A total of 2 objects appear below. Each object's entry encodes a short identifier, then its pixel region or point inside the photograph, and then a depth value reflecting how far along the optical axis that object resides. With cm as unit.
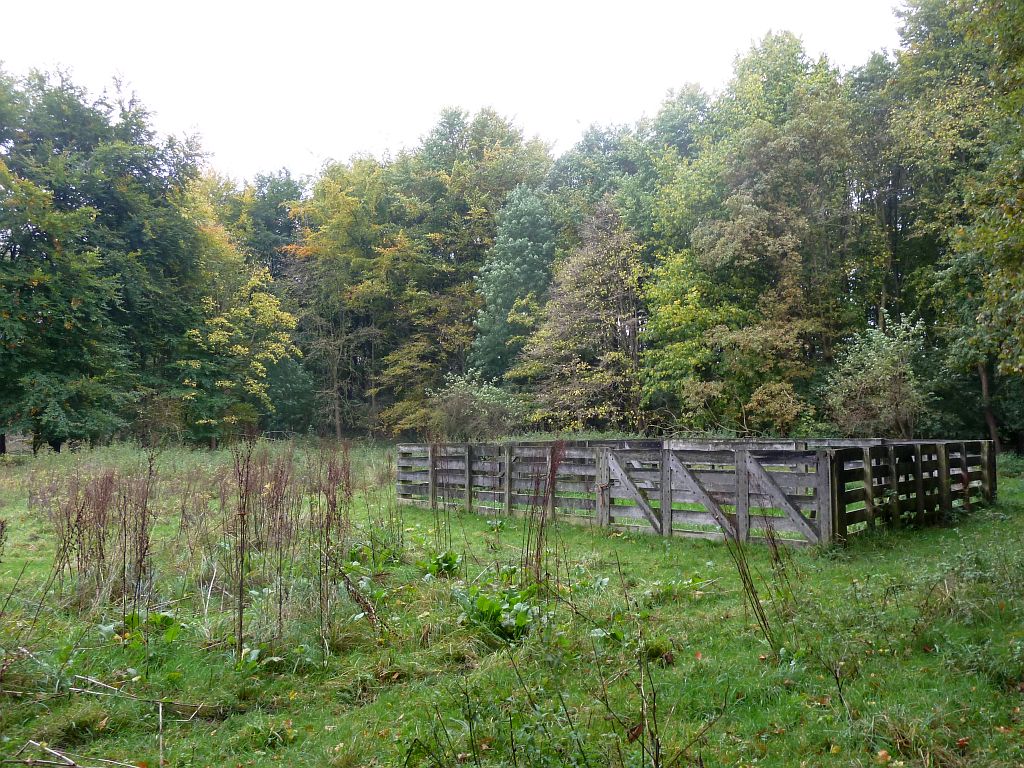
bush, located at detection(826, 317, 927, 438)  1590
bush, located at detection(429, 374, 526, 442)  2123
